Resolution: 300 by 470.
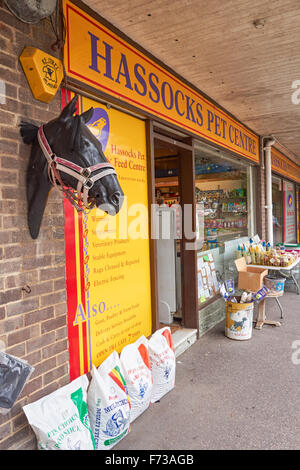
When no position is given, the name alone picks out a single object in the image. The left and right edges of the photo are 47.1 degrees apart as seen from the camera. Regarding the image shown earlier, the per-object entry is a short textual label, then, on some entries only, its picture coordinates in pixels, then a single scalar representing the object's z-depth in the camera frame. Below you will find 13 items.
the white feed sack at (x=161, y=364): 2.94
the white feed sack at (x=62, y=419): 1.92
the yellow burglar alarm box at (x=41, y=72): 2.01
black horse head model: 1.82
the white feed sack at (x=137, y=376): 2.58
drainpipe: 7.31
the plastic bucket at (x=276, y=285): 4.82
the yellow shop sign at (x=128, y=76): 2.46
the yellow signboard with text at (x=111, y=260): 2.45
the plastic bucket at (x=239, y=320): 4.23
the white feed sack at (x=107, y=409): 2.24
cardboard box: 4.79
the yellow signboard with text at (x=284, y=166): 8.53
